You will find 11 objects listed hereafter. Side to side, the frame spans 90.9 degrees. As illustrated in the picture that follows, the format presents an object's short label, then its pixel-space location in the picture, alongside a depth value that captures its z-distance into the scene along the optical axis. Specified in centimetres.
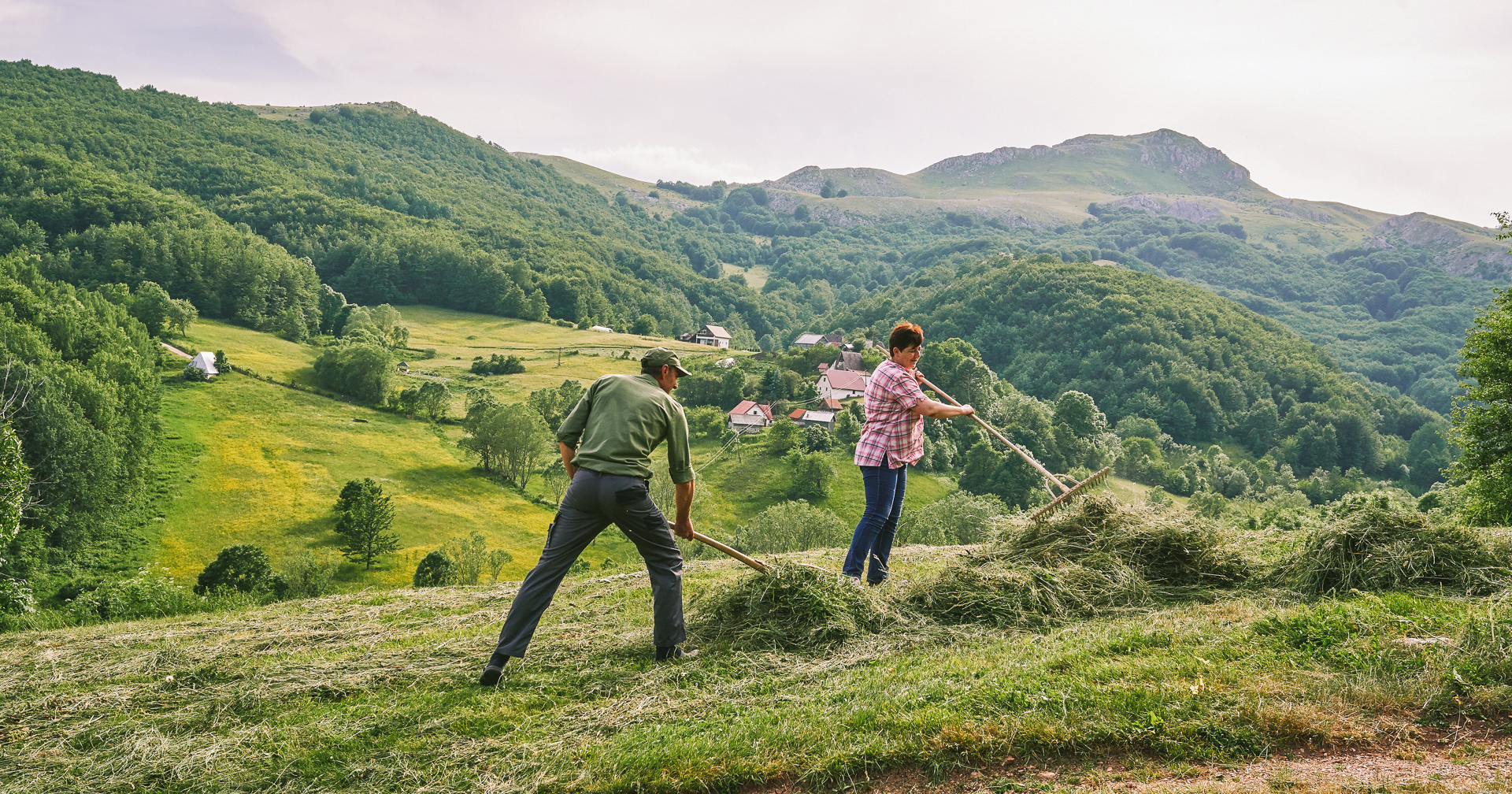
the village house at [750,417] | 7806
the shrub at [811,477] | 6153
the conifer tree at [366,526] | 4150
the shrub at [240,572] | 3123
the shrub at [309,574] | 3394
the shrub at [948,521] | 4228
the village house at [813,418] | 7881
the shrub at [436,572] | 3191
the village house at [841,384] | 9031
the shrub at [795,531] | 4180
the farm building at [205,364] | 6631
